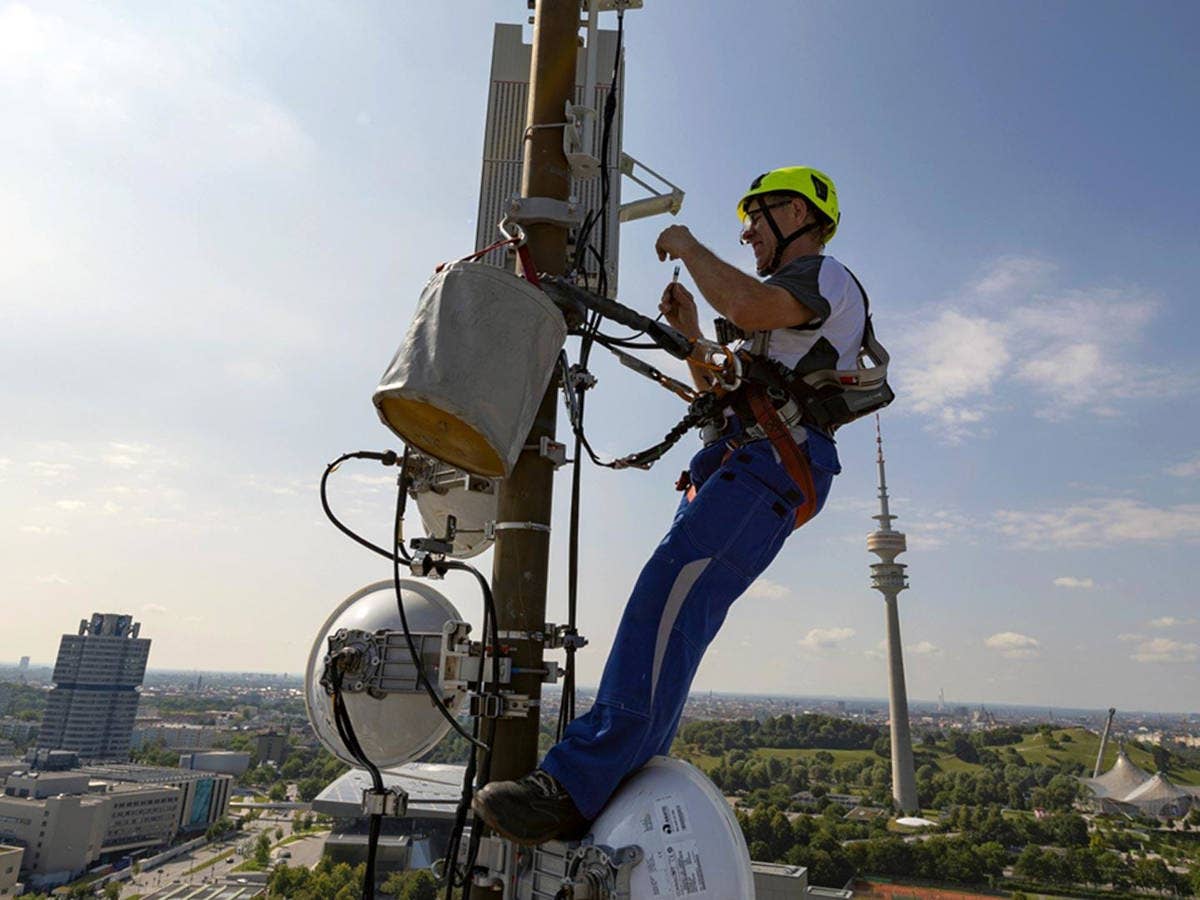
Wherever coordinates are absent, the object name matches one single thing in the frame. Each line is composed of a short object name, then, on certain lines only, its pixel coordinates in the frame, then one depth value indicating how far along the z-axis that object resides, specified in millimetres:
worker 2467
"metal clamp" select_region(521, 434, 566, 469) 3135
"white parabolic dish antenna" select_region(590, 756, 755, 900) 2211
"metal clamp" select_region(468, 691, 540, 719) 2807
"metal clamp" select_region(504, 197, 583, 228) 3414
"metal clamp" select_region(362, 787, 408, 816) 2996
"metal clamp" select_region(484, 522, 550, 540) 3070
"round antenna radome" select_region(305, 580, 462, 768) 3178
